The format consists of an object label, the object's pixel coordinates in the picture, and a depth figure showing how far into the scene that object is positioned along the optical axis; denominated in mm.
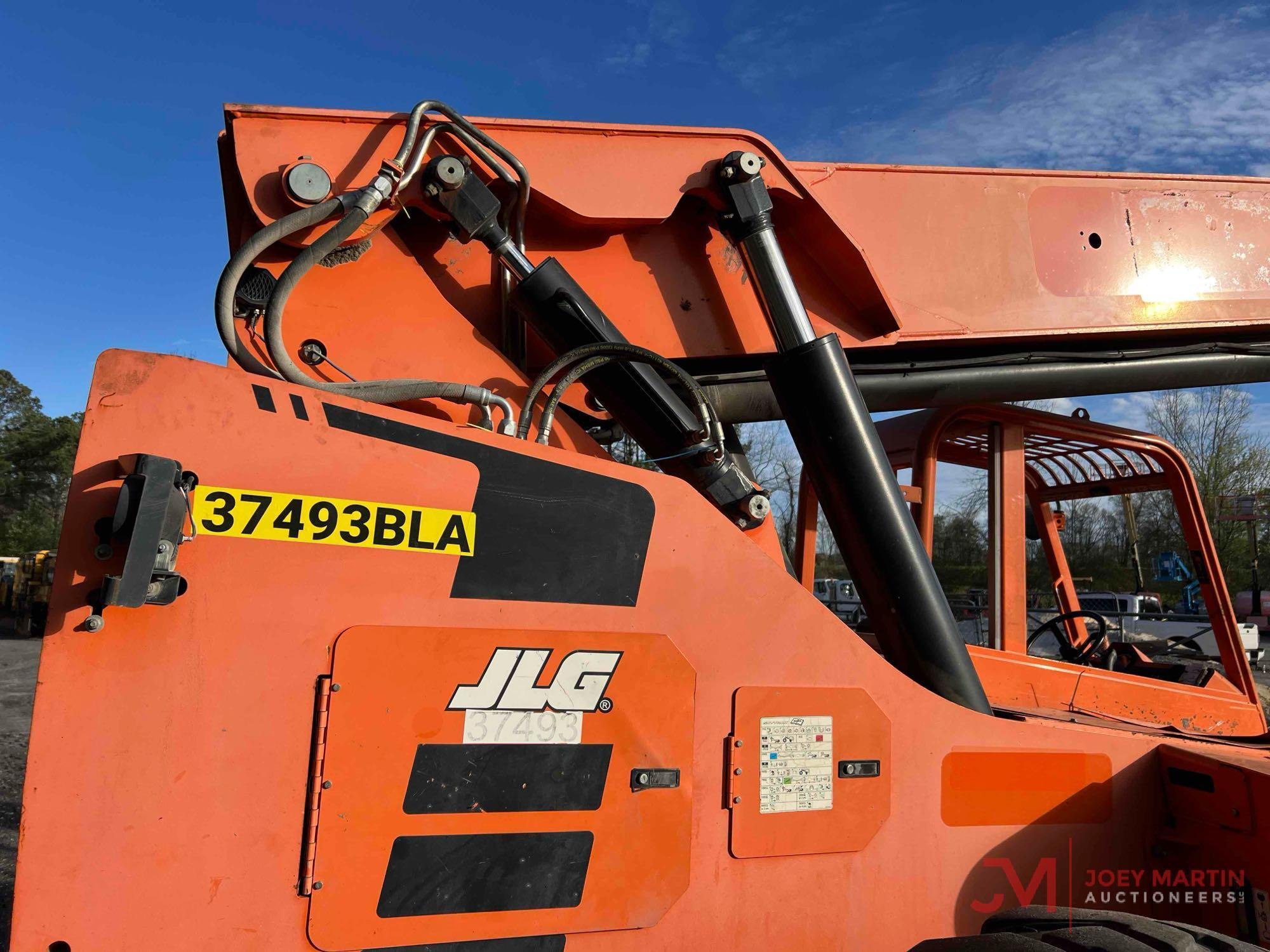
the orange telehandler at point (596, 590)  1672
